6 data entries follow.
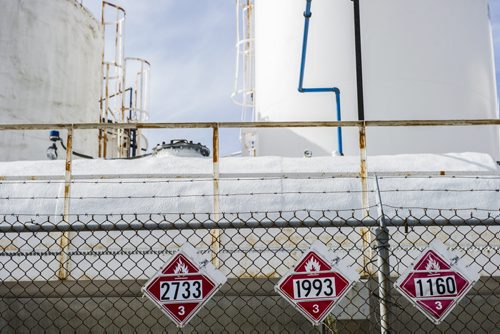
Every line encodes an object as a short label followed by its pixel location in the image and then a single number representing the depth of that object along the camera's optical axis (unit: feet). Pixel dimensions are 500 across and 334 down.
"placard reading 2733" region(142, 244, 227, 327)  9.55
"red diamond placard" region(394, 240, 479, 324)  9.52
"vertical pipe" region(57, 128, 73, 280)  17.21
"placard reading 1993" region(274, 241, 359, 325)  9.59
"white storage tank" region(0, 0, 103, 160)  34.88
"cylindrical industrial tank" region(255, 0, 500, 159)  27.78
